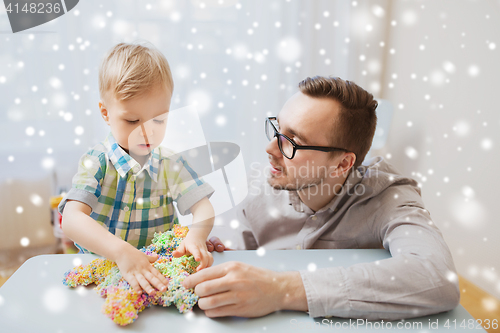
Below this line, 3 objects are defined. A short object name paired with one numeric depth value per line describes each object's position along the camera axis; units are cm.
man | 76
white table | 68
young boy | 93
